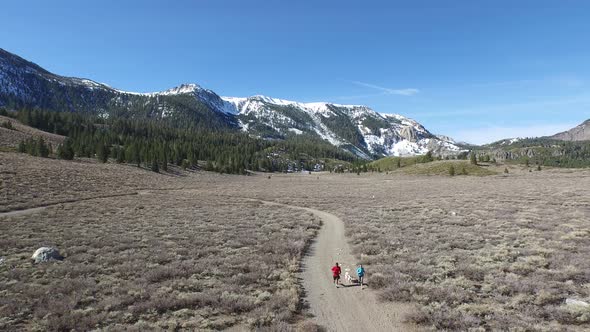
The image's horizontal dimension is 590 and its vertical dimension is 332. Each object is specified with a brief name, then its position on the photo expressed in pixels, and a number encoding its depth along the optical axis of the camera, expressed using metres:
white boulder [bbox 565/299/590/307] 12.96
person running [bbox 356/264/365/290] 17.14
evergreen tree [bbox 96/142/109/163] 102.06
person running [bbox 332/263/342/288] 17.16
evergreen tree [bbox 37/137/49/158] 88.58
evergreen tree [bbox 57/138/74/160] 93.31
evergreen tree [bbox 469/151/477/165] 152.12
